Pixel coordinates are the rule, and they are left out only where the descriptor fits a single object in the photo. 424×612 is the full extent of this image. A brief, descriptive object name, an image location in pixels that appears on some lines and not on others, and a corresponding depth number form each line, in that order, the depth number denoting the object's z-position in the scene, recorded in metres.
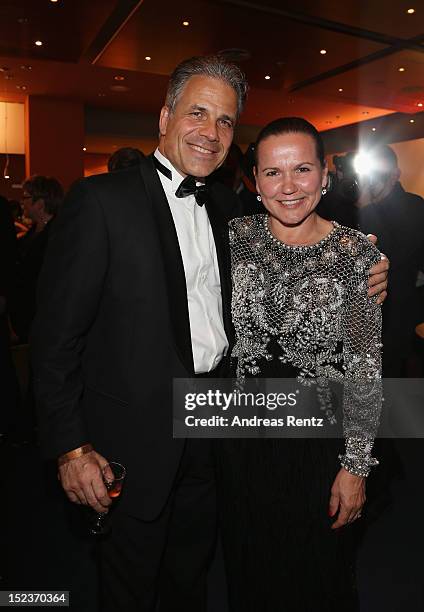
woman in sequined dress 1.58
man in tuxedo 1.40
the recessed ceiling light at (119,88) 9.05
